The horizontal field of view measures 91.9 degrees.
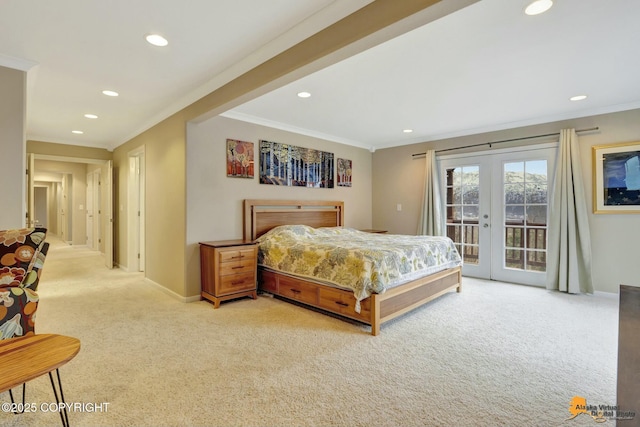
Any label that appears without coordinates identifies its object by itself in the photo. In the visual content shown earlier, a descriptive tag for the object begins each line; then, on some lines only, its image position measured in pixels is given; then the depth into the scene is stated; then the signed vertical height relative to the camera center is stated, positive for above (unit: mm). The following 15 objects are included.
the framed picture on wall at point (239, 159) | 4234 +764
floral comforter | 2969 -488
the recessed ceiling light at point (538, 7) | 1975 +1338
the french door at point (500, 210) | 4645 +24
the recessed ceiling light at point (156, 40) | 2362 +1356
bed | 2953 -721
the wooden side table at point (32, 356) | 1200 -614
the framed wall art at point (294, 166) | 4652 +771
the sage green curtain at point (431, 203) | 5480 +163
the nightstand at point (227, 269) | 3629 -687
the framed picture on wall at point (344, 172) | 5871 +785
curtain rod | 4171 +1112
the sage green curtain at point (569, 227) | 4133 -211
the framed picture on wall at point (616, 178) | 3850 +421
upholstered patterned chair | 1663 -369
